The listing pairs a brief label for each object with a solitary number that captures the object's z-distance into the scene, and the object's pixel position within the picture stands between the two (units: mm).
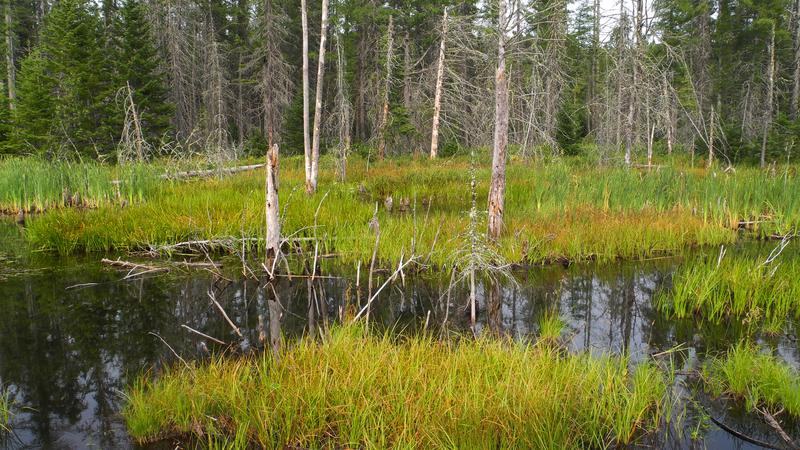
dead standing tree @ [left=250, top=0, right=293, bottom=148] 26500
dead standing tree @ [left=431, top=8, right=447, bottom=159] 22352
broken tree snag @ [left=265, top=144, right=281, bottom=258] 7957
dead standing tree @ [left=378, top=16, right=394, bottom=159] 21139
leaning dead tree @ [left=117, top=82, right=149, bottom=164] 12598
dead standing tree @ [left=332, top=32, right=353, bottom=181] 14872
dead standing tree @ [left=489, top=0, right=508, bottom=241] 8203
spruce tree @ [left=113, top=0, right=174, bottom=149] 26266
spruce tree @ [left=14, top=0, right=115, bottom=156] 25250
